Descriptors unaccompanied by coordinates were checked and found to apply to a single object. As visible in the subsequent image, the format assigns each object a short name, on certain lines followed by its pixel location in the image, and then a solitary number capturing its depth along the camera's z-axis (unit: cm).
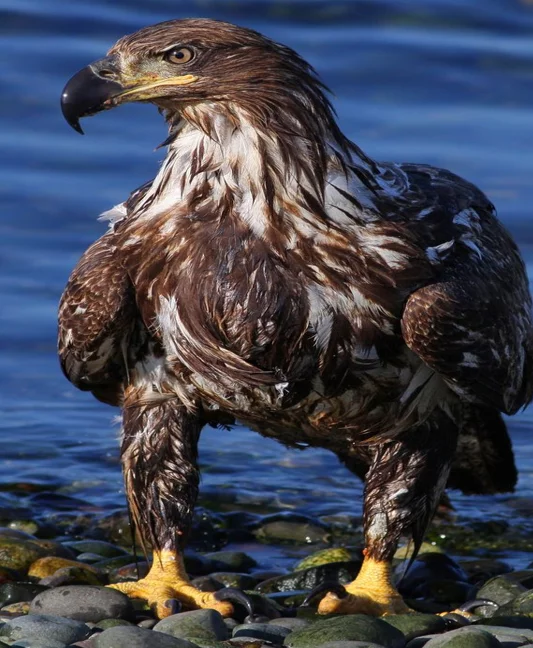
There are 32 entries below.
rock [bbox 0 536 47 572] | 1501
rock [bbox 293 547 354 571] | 1593
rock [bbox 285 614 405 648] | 1259
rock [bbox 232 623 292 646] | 1291
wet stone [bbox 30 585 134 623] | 1340
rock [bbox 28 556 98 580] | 1480
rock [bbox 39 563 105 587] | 1440
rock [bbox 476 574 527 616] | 1452
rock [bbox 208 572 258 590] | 1520
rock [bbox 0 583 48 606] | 1390
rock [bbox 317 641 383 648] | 1221
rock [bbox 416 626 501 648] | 1195
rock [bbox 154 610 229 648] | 1284
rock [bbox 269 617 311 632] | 1334
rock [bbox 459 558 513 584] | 1595
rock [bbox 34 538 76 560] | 1537
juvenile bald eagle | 1334
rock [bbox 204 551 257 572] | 1581
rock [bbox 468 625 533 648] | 1254
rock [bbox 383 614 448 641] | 1324
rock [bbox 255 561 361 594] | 1503
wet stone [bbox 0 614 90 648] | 1223
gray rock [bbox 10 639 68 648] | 1202
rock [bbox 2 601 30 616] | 1355
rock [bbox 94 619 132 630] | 1300
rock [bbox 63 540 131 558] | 1605
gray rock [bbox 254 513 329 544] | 1695
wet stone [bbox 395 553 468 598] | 1557
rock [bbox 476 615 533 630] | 1332
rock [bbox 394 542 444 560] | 1631
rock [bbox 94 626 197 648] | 1192
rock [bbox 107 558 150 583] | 1532
